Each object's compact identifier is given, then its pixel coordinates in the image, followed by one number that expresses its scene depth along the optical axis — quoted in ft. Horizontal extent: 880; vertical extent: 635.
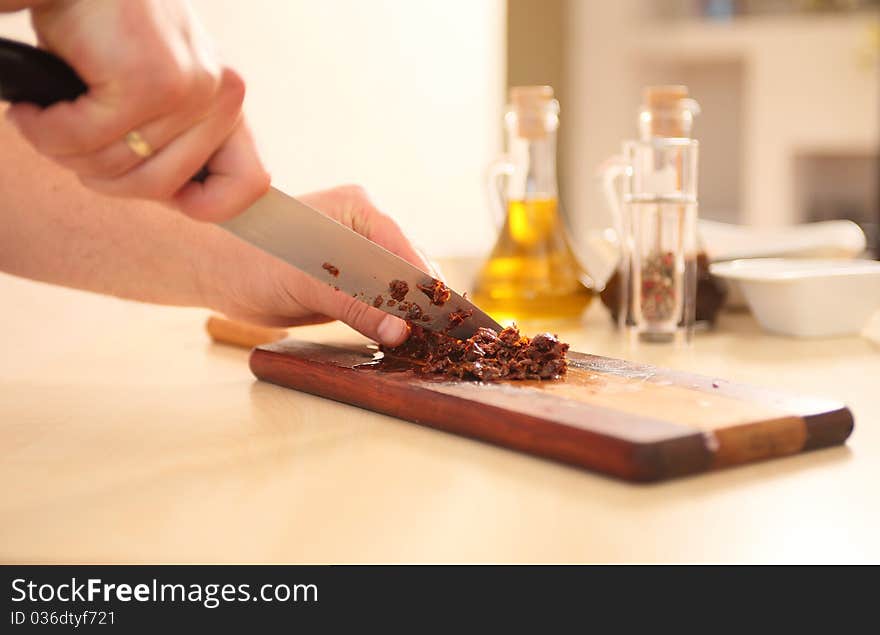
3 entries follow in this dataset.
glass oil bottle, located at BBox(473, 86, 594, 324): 4.64
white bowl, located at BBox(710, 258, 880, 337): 4.47
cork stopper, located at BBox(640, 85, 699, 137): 4.48
